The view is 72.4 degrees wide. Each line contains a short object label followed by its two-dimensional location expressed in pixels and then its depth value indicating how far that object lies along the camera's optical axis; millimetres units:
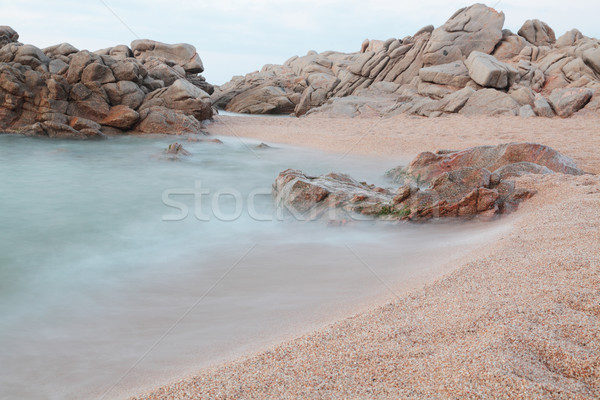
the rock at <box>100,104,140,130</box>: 13305
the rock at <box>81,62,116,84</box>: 13617
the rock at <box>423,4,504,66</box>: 22484
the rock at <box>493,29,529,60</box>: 22797
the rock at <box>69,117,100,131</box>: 12461
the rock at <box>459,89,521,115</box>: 15141
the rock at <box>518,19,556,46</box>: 25328
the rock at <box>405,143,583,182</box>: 6316
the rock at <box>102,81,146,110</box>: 13945
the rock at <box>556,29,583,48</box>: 23359
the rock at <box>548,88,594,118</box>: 14102
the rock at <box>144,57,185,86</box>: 18589
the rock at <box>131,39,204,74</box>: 27344
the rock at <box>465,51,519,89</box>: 17562
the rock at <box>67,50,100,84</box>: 13594
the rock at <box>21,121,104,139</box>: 12148
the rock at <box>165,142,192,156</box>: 10633
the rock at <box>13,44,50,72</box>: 13398
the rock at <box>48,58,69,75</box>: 13609
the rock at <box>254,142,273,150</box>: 11714
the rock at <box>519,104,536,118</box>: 14304
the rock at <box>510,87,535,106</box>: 15605
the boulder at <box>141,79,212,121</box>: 14828
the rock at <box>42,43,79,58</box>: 15406
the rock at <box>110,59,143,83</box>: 14484
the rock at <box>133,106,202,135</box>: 13734
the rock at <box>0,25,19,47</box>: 15719
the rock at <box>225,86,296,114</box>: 24578
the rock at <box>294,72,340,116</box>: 22561
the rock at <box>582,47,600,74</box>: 18750
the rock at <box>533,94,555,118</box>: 14234
